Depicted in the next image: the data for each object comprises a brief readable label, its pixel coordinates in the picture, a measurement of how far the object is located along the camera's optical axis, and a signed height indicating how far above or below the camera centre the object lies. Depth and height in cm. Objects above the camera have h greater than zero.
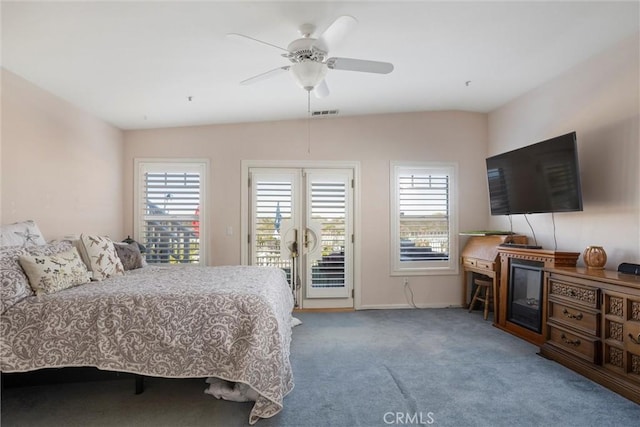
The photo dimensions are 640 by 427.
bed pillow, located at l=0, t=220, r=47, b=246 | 243 -13
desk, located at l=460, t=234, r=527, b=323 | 385 -45
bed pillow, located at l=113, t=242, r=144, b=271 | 341 -39
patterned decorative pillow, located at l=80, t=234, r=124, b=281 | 286 -35
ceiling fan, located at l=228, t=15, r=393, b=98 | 211 +111
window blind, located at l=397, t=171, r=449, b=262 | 462 +6
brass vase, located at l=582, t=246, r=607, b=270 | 278 -31
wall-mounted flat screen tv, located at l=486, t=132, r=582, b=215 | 293 +43
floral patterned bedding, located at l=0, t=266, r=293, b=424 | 202 -74
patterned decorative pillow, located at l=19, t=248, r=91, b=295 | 223 -38
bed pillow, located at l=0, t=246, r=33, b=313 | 204 -41
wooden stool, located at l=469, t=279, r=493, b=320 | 407 -95
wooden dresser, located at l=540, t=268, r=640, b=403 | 228 -81
